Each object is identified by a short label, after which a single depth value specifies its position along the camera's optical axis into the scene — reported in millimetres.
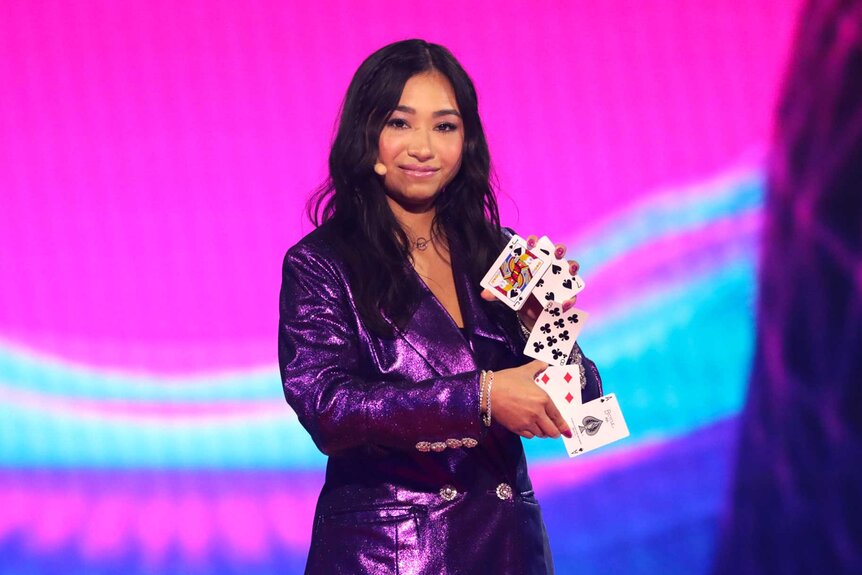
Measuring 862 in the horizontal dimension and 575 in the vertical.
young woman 8420
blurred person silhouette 10452
